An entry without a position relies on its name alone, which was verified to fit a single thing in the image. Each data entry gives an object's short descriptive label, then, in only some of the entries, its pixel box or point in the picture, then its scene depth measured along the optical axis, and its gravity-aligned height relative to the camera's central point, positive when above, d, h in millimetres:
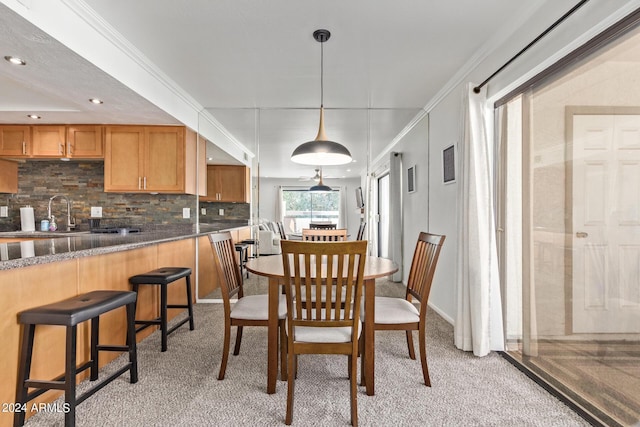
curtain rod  1684 +1011
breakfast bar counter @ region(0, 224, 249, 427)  1673 -426
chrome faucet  4277 -49
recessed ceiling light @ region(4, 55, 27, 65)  2332 +1088
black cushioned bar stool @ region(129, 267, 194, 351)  2633 -539
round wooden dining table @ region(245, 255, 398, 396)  1980 -668
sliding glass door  1640 -108
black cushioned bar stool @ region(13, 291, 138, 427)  1605 -608
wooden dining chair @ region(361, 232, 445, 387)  2104 -628
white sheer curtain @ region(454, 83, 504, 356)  2572 -238
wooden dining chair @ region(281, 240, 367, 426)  1643 -549
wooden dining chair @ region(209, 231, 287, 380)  2148 -615
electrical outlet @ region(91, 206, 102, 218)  4328 +27
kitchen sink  3549 -220
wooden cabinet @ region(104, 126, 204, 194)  4055 +701
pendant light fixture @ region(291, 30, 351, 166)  2521 +484
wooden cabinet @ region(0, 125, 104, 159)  4082 +881
